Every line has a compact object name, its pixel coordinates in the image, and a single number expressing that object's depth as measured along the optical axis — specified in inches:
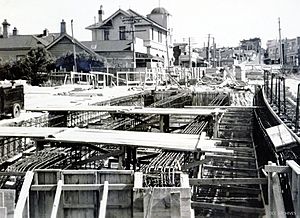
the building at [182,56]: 3149.6
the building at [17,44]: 2273.7
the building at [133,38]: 2133.4
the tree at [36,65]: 1694.1
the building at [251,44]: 5128.0
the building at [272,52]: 3912.4
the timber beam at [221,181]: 362.0
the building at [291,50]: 3562.7
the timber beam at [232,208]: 432.5
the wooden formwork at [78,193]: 333.7
